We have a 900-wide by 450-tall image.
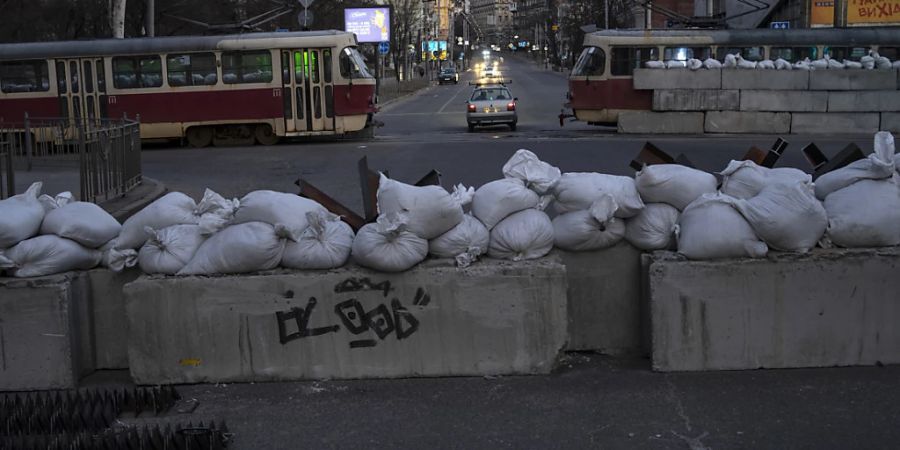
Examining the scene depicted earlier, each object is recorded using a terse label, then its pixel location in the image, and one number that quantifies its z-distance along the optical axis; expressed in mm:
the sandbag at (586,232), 6145
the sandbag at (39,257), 5969
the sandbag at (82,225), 6160
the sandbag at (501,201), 6195
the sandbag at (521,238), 6000
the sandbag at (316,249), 5918
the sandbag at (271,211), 6039
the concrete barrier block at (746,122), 26656
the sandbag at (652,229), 6184
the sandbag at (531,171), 6355
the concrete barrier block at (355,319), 5836
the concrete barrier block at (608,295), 6277
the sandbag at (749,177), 6316
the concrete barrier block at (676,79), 26516
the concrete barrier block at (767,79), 26391
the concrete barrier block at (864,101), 26359
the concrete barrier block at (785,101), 26453
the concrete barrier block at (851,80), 26266
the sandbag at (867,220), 5922
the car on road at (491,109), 30875
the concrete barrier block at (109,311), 6168
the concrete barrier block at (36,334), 5859
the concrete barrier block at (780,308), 5809
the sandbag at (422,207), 5902
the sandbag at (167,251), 5984
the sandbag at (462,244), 5945
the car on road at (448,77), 90500
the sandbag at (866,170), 6109
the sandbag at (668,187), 6352
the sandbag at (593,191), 6188
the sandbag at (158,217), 6180
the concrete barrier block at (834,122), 26562
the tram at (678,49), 27625
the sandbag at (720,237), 5871
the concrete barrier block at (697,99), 26656
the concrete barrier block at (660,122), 27016
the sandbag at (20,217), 6008
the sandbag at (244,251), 5871
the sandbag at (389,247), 5781
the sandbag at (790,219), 5848
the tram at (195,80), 25969
